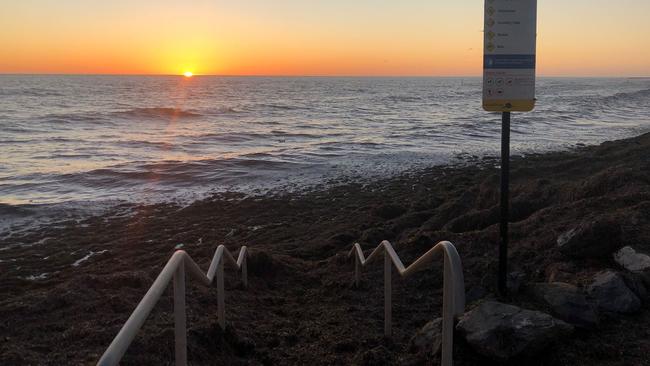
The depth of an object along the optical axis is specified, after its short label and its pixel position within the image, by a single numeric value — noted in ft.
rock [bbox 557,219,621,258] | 16.24
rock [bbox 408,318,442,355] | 11.68
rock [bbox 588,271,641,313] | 13.04
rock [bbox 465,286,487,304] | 14.88
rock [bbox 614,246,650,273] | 14.75
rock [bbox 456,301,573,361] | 10.54
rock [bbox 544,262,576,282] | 15.31
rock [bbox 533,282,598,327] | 12.32
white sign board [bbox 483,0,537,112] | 12.04
